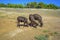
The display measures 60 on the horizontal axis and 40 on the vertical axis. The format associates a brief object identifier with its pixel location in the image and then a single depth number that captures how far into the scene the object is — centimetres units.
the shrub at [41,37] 418
